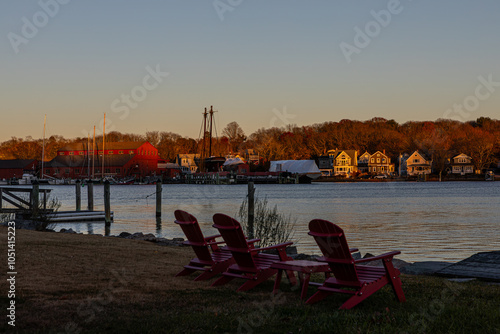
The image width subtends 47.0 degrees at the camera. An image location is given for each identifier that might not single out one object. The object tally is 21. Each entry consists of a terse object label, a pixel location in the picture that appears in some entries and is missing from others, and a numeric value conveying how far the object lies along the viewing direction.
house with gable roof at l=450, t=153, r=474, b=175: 154.38
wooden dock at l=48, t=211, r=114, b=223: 30.55
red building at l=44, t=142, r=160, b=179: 128.75
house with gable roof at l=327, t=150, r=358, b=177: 157.50
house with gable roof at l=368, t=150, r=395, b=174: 160.50
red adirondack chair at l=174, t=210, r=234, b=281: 8.86
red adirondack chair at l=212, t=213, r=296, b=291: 8.06
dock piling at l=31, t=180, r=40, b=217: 23.47
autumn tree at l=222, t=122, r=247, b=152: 172.12
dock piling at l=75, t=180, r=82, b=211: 37.34
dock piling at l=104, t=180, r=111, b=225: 30.34
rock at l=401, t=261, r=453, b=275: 10.98
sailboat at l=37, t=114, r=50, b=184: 127.03
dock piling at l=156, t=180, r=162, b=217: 35.11
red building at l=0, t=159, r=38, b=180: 137.00
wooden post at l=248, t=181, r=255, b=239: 27.05
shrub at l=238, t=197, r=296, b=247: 18.27
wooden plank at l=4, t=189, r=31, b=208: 24.15
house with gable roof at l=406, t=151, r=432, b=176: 156.25
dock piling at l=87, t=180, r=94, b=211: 35.99
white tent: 138.12
